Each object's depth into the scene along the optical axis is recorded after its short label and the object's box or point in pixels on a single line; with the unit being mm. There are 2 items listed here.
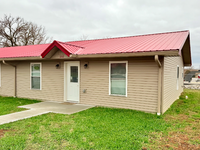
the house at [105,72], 6297
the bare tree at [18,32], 27703
